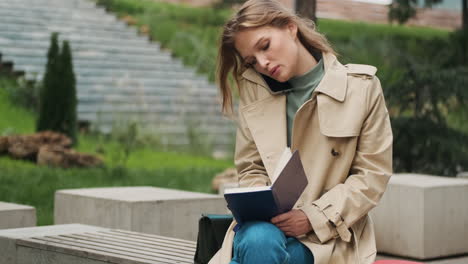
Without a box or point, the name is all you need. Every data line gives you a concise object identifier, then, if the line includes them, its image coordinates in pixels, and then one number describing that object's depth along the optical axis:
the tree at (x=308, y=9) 13.47
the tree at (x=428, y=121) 14.47
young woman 4.95
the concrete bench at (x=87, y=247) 6.64
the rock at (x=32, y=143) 17.83
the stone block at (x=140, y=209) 9.69
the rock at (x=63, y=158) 17.08
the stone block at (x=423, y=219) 10.00
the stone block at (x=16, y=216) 9.18
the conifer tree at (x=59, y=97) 19.93
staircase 24.03
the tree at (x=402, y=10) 26.60
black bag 5.45
